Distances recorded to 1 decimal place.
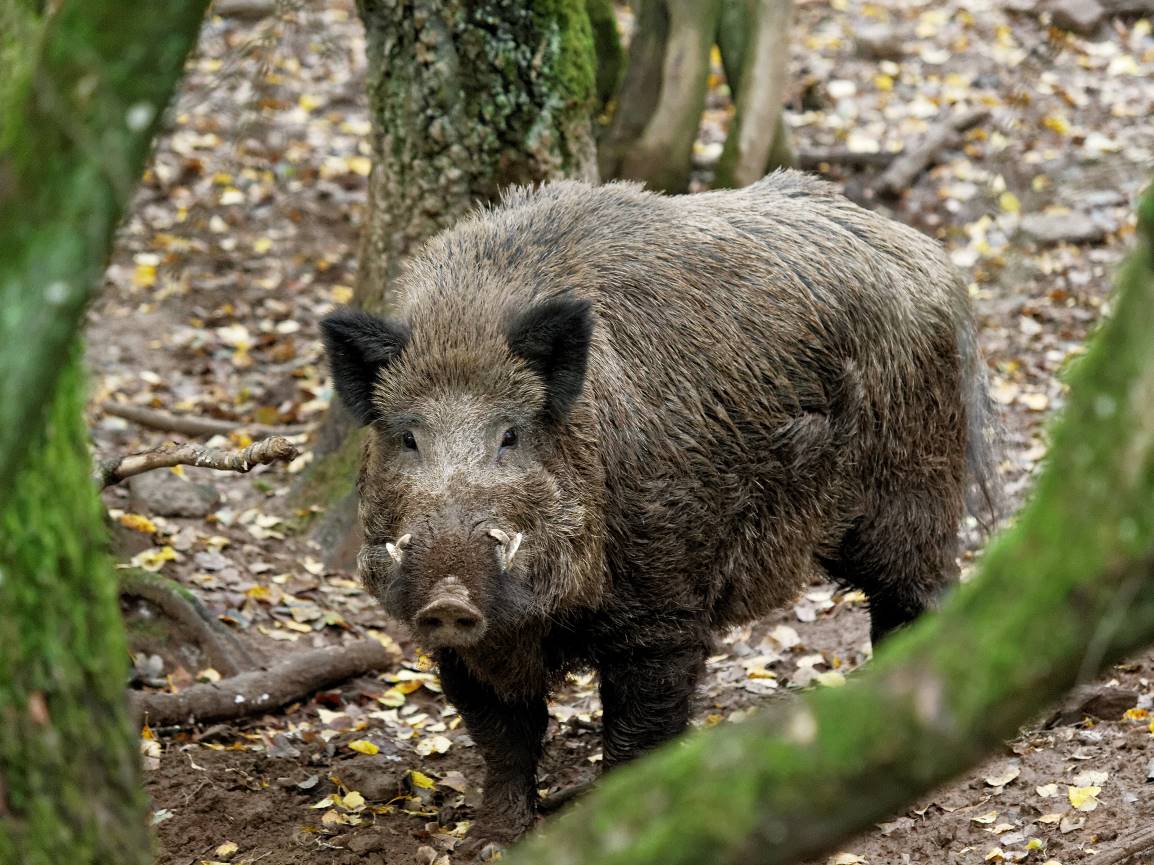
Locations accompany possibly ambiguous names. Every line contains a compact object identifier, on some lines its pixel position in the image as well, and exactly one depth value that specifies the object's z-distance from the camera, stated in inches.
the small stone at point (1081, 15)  1113.4
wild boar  403.9
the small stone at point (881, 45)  1140.5
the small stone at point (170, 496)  658.2
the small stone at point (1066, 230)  892.6
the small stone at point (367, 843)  445.1
